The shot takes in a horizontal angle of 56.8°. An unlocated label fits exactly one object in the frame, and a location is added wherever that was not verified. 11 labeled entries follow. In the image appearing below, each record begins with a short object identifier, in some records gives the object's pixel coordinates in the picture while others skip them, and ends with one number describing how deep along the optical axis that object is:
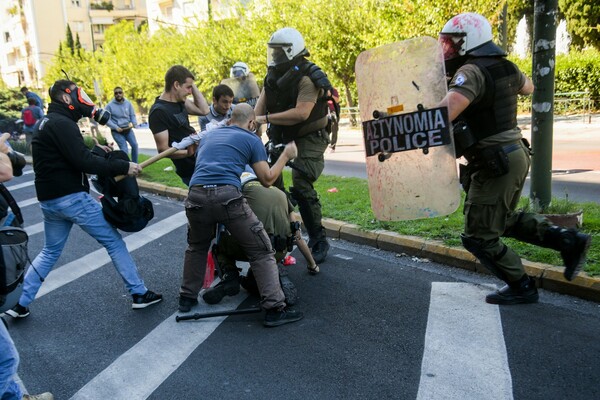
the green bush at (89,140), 12.25
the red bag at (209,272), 4.55
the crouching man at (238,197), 3.89
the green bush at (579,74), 20.69
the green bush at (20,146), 16.30
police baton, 4.09
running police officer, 3.67
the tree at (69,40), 60.91
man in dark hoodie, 4.09
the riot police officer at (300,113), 4.93
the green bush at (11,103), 21.48
